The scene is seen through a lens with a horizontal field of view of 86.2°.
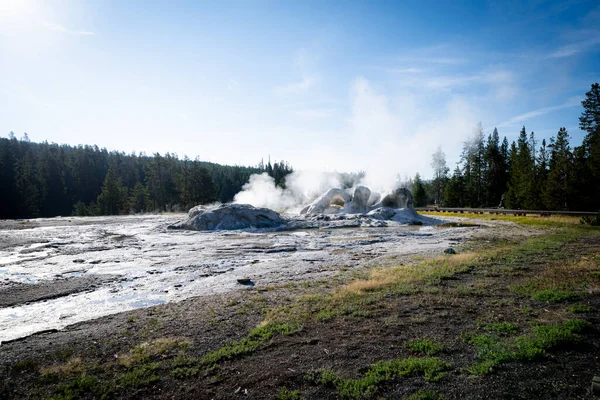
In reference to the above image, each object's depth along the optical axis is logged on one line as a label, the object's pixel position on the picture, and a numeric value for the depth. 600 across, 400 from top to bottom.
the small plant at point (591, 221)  27.44
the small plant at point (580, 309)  7.87
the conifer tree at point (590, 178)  37.75
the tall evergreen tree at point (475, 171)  62.78
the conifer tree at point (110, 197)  68.81
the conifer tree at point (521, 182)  46.70
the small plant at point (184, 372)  5.80
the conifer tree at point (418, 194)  75.81
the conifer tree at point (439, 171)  75.44
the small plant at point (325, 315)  8.26
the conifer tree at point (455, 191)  65.38
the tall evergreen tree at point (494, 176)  60.72
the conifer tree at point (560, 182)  39.72
